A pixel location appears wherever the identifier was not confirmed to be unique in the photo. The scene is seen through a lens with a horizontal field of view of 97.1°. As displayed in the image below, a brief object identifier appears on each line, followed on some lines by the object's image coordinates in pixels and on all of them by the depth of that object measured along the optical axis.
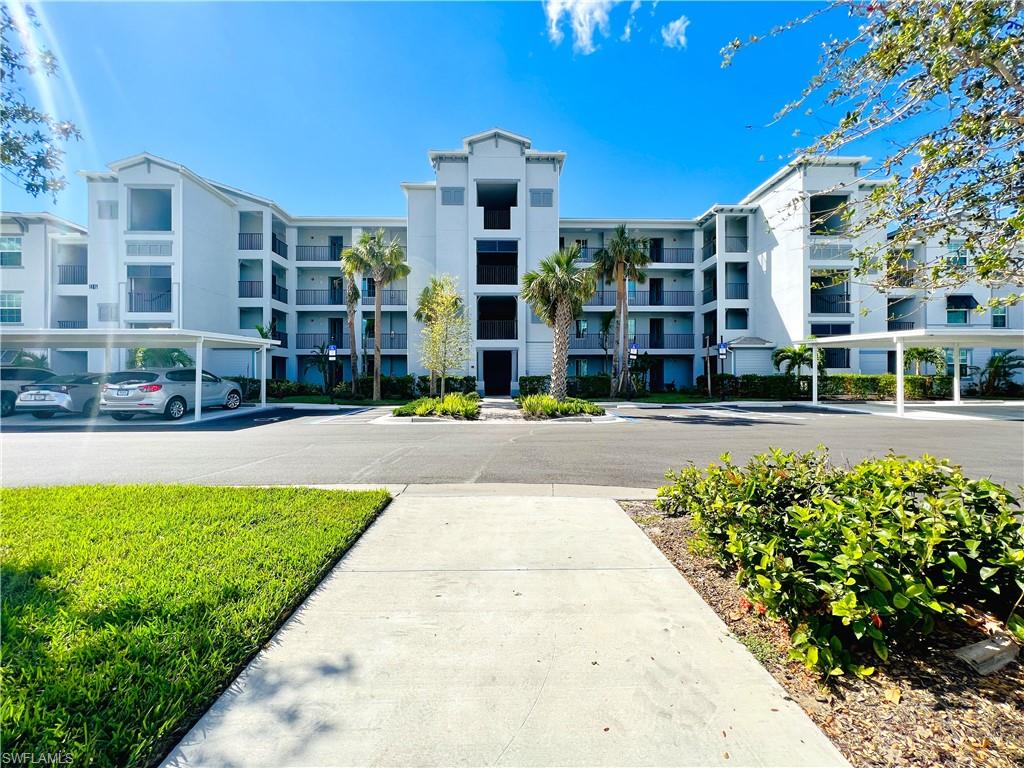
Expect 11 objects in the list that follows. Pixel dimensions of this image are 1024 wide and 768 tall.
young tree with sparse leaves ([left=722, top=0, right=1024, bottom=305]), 3.10
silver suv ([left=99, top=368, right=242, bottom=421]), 15.05
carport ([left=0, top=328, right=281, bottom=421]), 15.48
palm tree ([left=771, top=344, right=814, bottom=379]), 26.25
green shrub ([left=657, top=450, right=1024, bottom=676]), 2.44
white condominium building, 25.95
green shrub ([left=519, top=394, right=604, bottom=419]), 16.91
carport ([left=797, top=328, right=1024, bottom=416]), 17.67
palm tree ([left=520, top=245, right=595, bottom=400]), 19.03
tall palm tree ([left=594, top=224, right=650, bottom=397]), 25.89
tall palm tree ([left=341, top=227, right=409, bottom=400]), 23.81
